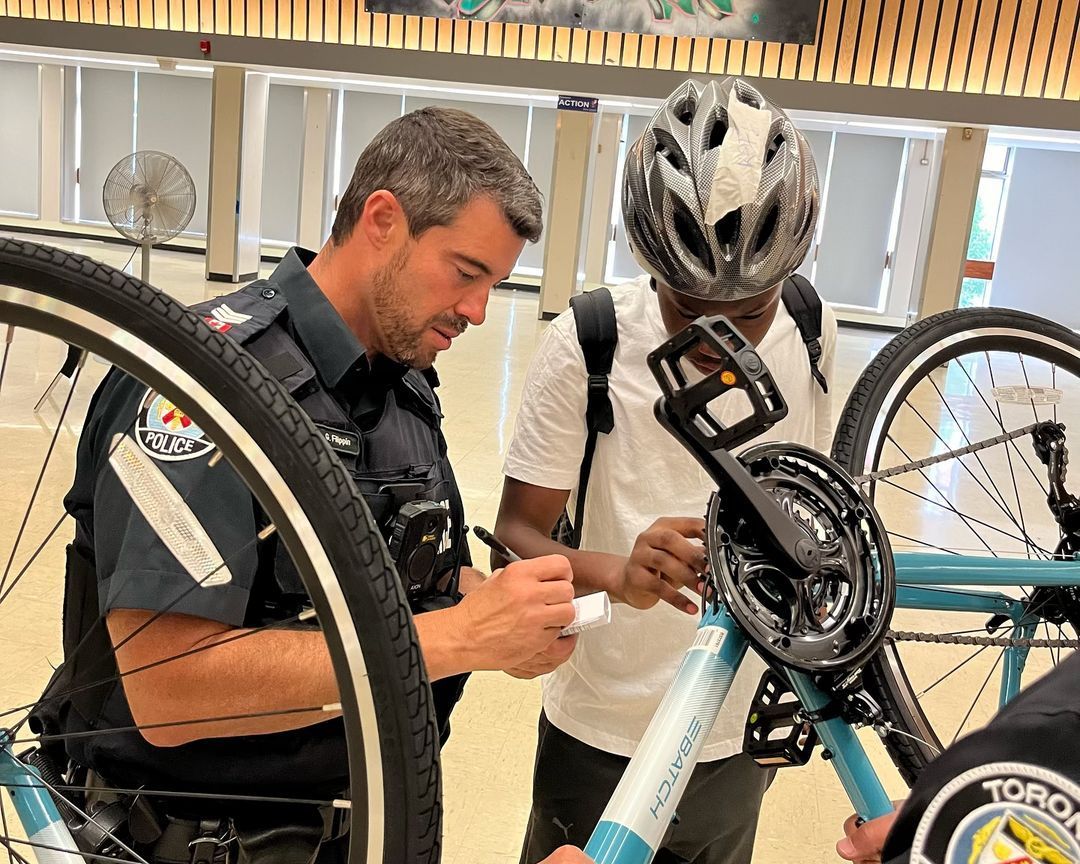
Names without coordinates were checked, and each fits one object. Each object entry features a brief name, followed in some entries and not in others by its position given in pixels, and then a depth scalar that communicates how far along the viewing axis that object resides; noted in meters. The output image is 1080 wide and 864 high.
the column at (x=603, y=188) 12.29
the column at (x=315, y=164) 14.48
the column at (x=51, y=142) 15.12
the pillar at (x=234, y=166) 11.63
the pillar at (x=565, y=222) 11.61
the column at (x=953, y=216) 10.48
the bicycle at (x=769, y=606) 0.79
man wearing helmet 1.20
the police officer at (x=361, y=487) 0.96
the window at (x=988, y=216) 13.91
